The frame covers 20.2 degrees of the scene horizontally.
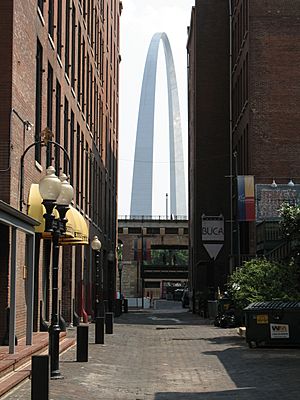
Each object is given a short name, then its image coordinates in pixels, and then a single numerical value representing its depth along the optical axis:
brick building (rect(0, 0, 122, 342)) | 20.02
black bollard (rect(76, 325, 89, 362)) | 18.38
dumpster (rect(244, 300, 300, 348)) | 22.02
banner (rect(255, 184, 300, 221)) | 44.11
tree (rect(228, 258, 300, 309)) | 26.50
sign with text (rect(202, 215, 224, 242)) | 56.47
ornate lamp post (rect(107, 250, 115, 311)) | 61.91
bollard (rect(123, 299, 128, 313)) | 60.97
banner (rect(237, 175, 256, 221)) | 43.09
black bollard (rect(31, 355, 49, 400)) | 10.27
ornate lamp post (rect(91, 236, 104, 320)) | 34.71
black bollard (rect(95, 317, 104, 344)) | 24.08
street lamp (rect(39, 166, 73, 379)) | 15.43
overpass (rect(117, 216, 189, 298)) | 109.31
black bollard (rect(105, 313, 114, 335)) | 29.95
